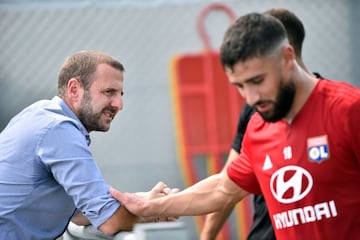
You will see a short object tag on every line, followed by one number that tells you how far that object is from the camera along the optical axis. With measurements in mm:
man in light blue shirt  6352
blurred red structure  12680
